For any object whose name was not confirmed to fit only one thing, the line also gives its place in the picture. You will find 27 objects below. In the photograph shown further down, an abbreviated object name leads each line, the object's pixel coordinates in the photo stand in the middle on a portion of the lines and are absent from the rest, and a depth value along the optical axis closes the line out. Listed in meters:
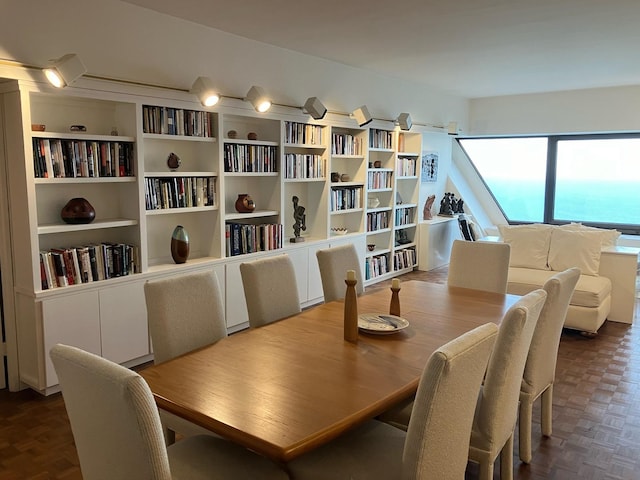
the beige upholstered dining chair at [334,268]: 3.46
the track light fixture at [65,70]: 3.13
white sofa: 4.98
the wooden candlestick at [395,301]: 2.81
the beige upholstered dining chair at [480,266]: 3.66
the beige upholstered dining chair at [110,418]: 1.40
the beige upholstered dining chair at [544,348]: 2.54
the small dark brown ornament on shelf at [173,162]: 4.20
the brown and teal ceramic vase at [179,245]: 4.17
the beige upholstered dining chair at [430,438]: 1.58
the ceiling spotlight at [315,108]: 4.98
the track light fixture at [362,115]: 5.60
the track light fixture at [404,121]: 6.46
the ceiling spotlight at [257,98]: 4.41
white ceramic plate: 2.54
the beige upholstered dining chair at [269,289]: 2.95
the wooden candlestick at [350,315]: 2.43
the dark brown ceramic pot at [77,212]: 3.56
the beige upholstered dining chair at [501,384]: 2.06
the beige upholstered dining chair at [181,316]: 2.42
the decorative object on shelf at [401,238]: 7.22
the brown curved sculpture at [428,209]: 7.74
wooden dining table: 1.67
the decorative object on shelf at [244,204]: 4.81
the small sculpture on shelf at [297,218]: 5.51
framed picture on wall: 7.66
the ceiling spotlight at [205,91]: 3.95
